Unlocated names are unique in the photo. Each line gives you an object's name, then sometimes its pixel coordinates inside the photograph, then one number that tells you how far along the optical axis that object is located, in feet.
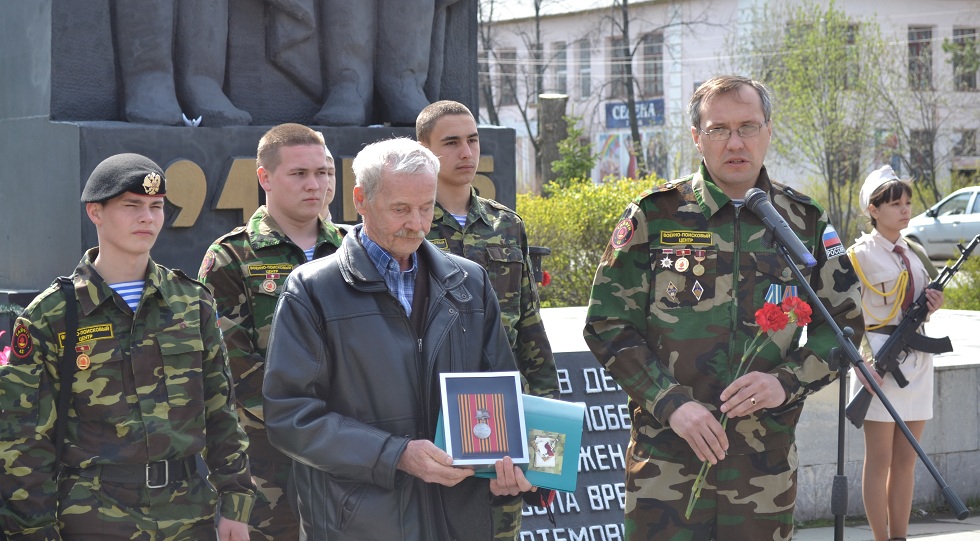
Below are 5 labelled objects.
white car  76.43
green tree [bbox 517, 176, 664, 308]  43.16
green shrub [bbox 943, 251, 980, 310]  42.98
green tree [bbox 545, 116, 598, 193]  71.31
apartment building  109.40
